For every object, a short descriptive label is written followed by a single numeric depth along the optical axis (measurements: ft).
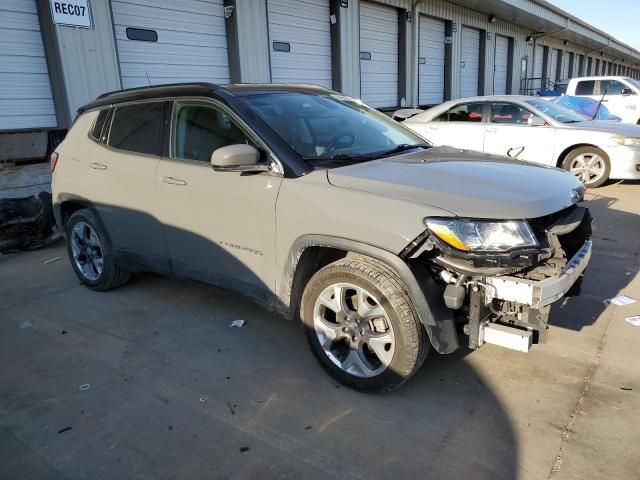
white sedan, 26.73
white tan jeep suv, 8.57
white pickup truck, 47.62
